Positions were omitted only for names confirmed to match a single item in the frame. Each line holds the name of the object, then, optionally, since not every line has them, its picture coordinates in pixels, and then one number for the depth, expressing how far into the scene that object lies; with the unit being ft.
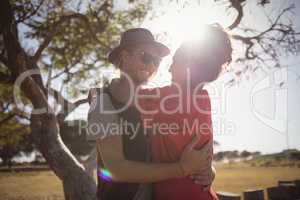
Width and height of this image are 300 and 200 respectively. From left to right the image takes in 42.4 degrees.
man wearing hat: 6.63
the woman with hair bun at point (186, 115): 7.26
